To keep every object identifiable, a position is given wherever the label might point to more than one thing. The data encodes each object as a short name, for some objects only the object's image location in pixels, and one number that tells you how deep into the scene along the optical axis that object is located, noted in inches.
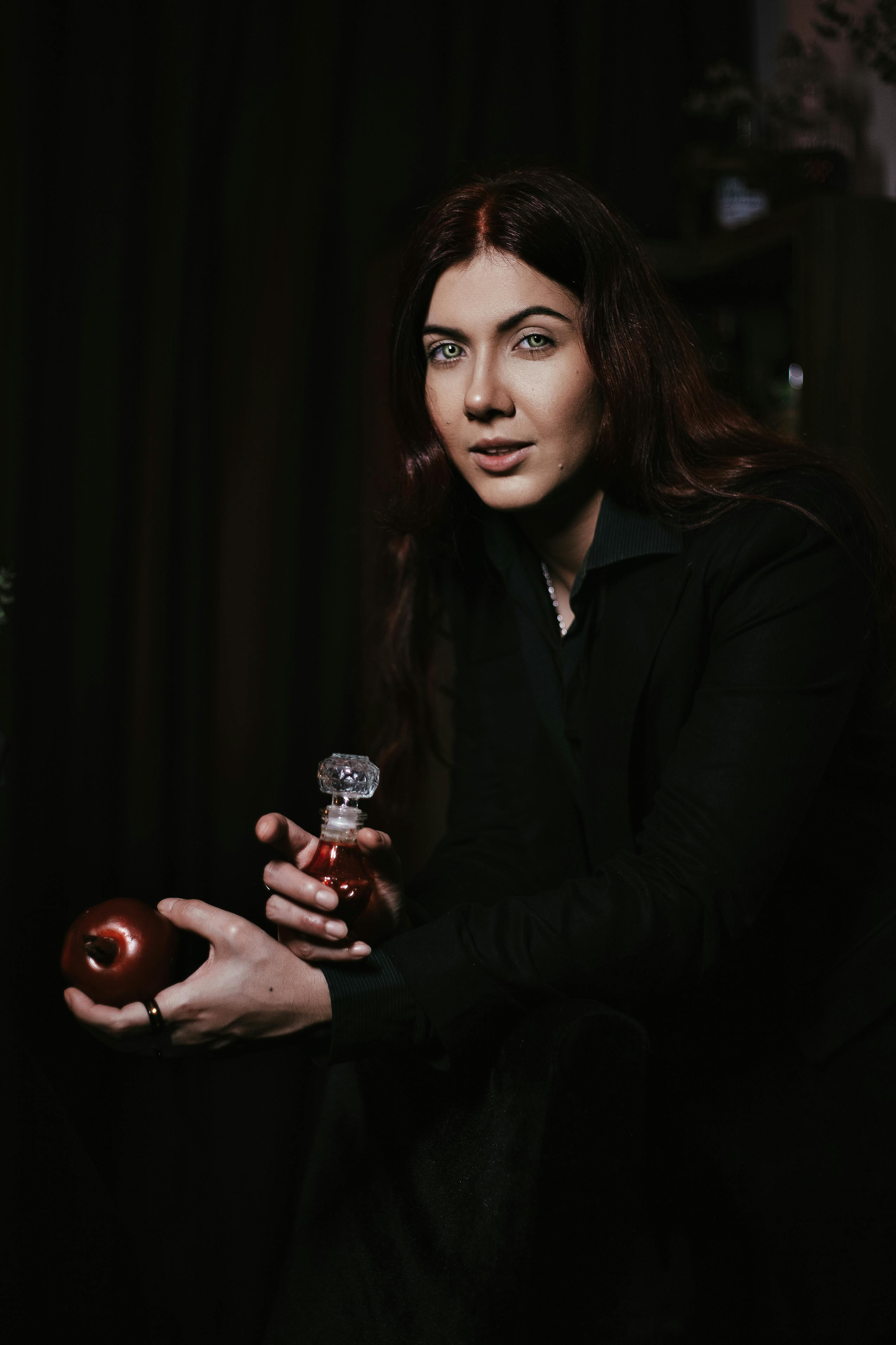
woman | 36.9
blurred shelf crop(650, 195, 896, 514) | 72.0
